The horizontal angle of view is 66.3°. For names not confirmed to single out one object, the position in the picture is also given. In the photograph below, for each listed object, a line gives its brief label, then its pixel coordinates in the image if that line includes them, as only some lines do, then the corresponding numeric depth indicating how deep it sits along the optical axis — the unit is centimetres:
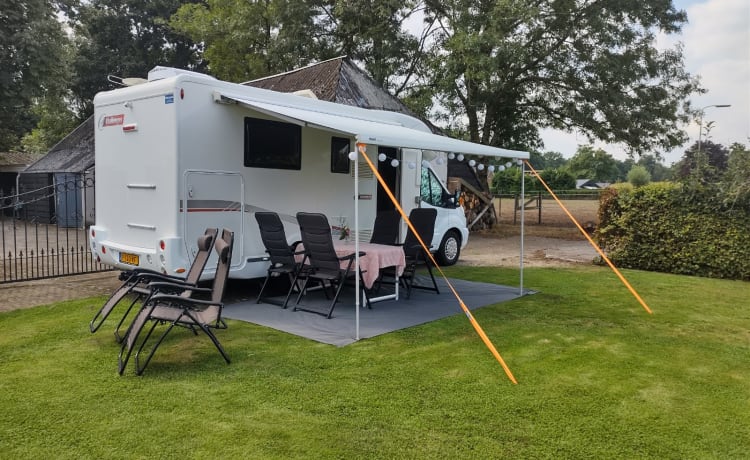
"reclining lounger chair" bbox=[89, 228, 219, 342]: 511
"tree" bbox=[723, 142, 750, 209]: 894
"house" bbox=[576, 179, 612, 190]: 7081
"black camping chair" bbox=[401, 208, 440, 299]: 726
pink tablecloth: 641
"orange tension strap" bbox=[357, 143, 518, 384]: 427
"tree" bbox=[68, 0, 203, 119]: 2708
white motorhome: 615
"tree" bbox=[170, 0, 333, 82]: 1856
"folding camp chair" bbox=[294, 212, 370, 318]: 611
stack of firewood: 1781
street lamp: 959
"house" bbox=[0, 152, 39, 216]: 2338
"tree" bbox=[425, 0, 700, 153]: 1477
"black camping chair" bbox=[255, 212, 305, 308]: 657
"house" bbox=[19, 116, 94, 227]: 1712
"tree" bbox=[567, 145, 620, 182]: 7688
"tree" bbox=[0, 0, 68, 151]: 1889
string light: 767
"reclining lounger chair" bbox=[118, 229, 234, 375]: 430
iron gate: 903
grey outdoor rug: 559
